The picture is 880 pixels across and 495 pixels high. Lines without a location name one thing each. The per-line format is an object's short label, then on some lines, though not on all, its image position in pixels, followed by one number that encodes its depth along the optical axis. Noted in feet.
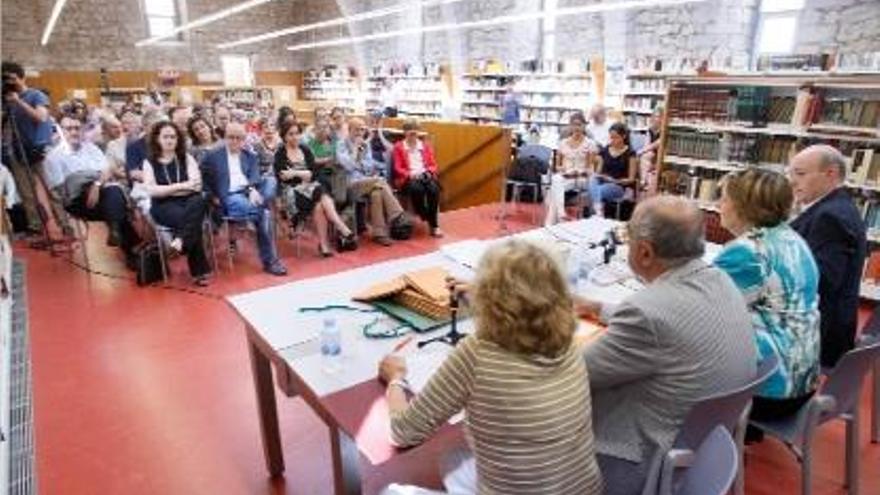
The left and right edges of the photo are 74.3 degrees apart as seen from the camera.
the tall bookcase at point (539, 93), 38.11
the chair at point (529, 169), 22.47
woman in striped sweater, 3.78
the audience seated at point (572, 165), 19.83
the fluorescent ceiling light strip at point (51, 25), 47.32
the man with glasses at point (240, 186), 15.97
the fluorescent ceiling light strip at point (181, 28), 39.67
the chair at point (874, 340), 6.55
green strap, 6.09
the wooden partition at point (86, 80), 55.52
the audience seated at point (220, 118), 23.21
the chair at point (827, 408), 5.41
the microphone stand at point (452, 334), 5.89
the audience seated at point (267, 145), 19.69
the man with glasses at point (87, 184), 15.74
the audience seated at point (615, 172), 19.62
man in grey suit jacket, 4.25
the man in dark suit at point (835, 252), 7.58
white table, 4.79
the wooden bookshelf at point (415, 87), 49.93
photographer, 17.58
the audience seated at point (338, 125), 20.29
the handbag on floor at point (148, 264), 15.58
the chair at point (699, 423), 4.10
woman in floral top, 6.19
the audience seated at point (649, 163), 19.68
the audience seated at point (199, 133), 19.10
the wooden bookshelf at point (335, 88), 62.75
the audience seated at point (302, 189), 17.71
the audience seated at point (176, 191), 14.94
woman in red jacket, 20.04
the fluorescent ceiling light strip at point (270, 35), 37.88
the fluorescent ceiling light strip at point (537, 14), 27.30
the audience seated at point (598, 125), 28.35
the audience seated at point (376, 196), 19.22
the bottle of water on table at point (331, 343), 5.75
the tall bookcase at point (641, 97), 33.19
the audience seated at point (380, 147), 22.03
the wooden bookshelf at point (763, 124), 13.35
